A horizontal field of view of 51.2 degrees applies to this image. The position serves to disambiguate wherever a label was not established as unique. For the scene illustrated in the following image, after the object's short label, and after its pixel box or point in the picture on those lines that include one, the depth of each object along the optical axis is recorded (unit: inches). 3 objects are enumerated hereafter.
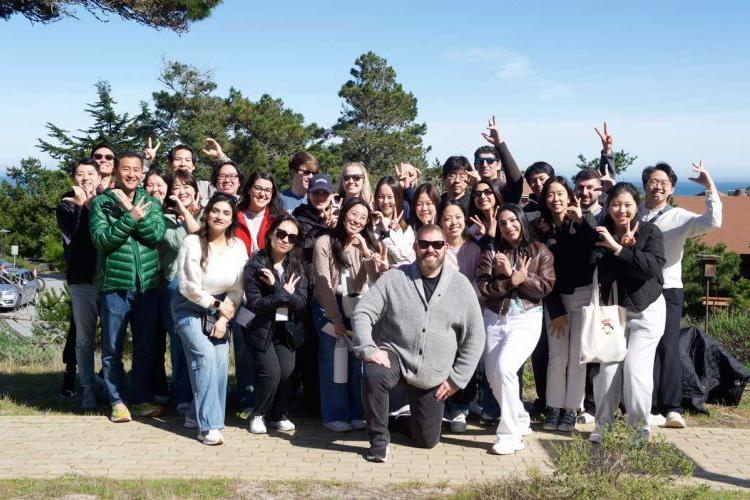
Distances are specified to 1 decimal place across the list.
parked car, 951.6
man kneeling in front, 225.0
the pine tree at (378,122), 1493.6
